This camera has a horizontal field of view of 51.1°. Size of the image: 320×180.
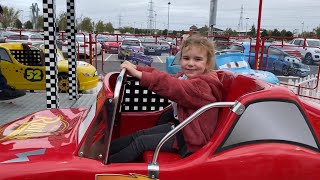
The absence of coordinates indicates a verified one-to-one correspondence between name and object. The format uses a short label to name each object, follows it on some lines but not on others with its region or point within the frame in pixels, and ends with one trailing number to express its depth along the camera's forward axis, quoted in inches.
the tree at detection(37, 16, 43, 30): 1973.4
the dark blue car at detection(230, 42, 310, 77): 546.0
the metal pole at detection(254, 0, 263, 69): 247.9
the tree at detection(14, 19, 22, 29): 1909.4
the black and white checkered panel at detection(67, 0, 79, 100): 254.5
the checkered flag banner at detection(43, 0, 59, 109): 174.6
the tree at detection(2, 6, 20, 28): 1787.8
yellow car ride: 287.6
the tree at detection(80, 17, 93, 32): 2195.9
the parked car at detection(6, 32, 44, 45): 656.1
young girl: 84.7
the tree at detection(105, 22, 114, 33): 2725.1
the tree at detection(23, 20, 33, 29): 2017.7
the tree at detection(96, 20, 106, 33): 2579.0
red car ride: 74.9
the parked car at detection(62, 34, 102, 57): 590.2
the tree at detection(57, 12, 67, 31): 1706.4
